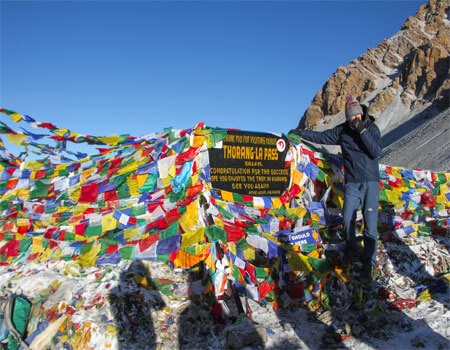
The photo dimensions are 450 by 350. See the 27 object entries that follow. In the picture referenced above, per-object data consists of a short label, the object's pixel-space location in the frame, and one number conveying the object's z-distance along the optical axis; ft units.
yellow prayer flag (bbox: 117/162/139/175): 23.73
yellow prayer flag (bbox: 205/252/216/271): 16.97
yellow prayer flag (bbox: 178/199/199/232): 19.79
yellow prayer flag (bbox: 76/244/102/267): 19.12
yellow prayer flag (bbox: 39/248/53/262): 20.15
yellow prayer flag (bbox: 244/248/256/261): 19.39
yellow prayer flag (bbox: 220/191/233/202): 23.45
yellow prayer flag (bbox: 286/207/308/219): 24.34
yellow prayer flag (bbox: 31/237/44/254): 21.01
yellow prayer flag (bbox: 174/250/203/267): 18.26
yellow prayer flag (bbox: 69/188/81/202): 24.29
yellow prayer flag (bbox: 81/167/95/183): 25.13
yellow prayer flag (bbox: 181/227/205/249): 18.72
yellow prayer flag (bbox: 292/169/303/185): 26.48
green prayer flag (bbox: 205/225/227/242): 18.39
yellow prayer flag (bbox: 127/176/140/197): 23.08
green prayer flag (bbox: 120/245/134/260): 19.27
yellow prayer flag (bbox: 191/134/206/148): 22.84
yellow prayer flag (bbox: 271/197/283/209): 25.36
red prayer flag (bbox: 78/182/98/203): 23.86
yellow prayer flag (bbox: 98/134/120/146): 27.14
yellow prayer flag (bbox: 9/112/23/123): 29.37
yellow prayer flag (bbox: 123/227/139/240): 20.48
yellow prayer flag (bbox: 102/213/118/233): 21.44
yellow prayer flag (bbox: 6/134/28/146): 29.84
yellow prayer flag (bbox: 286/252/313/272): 18.21
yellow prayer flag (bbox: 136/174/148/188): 23.08
